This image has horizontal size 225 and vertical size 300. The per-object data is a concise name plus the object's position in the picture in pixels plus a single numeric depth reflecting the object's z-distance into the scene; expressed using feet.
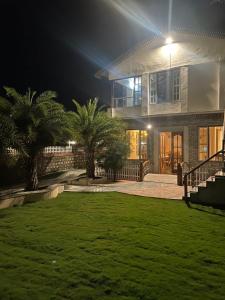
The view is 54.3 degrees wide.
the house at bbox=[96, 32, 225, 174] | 39.71
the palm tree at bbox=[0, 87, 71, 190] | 27.63
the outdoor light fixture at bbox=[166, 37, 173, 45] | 43.44
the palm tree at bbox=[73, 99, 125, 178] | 38.80
